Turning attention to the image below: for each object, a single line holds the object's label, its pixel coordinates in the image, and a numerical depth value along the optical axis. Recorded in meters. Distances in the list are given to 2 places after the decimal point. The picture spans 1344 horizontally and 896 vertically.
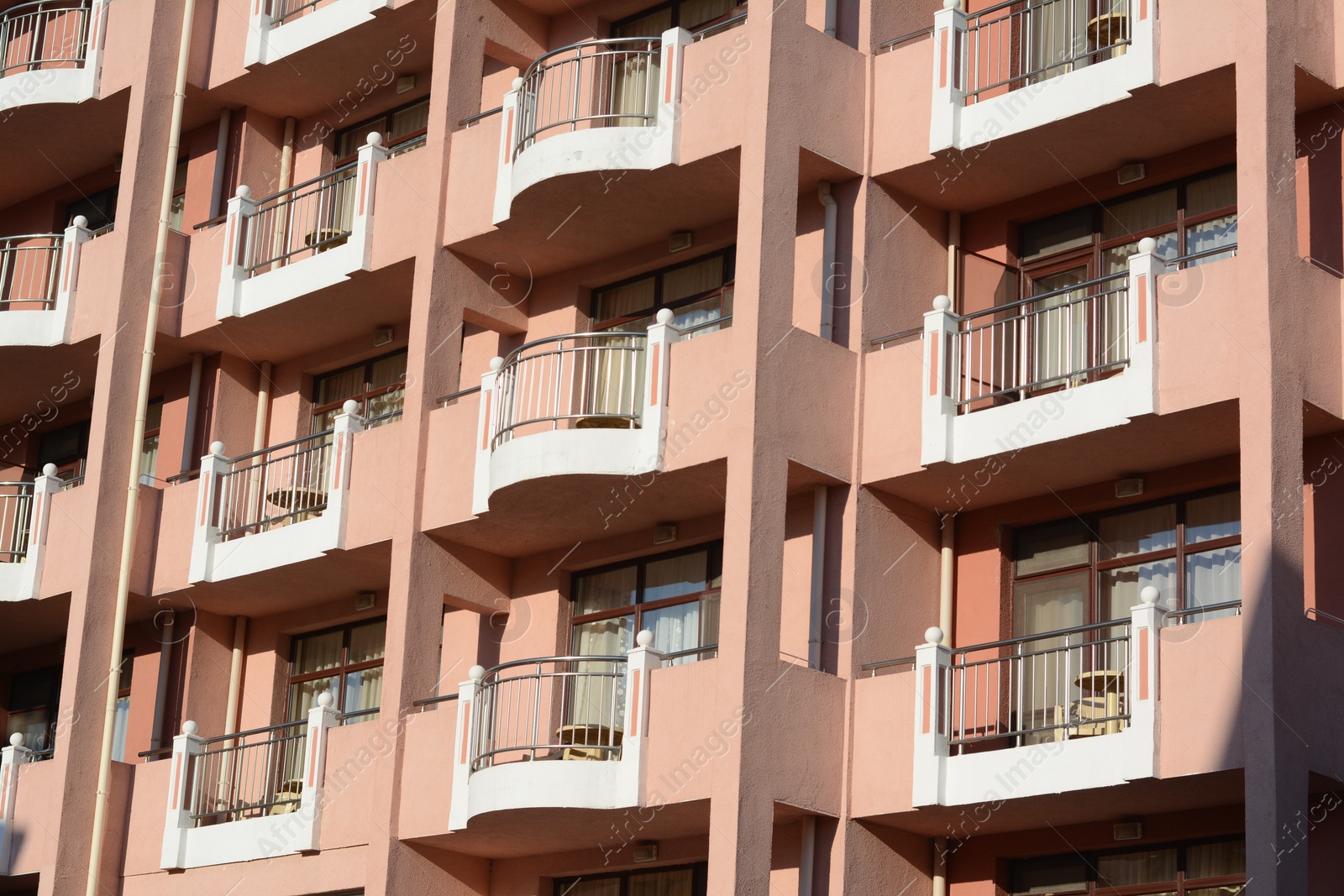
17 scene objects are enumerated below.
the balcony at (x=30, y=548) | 28.95
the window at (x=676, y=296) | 25.39
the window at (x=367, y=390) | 28.72
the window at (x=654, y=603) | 24.31
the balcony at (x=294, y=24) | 28.88
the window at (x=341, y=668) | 27.53
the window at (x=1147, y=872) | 20.17
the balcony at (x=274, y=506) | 26.27
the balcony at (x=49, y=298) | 30.09
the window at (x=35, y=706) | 31.25
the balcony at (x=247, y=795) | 24.97
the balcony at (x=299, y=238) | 27.33
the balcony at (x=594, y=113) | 24.11
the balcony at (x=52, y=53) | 31.33
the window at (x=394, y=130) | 29.72
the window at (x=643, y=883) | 23.41
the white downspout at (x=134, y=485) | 26.83
